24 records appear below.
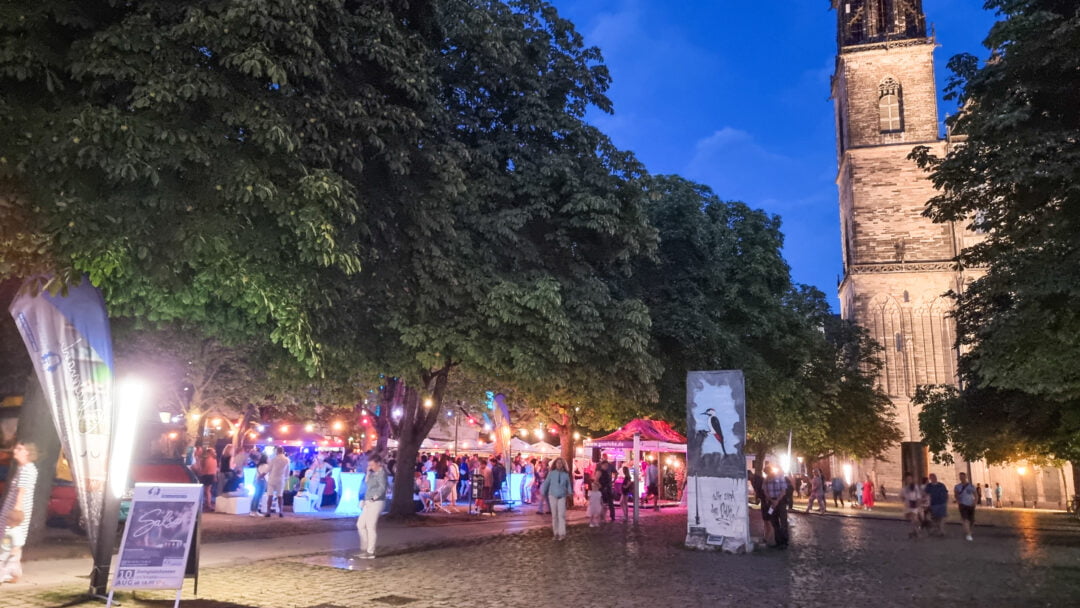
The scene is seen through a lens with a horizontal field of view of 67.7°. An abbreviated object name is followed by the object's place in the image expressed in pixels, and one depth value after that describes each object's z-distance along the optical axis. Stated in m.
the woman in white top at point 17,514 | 9.49
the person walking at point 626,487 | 24.91
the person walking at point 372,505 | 14.05
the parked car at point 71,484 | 15.47
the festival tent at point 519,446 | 34.42
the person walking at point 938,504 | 22.75
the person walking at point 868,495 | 43.06
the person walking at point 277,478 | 21.95
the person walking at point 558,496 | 18.36
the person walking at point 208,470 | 22.48
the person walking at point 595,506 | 23.02
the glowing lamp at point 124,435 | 9.34
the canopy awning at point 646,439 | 26.50
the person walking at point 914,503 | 22.94
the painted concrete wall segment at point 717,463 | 16.44
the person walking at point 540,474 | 34.78
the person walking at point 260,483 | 22.33
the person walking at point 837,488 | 43.01
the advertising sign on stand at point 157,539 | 8.59
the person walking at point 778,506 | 17.94
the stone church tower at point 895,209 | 60.12
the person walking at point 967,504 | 21.58
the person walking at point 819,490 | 36.88
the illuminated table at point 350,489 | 28.33
